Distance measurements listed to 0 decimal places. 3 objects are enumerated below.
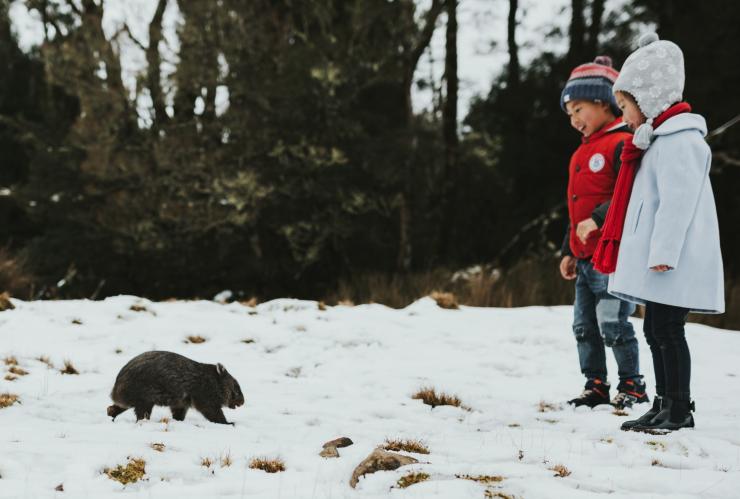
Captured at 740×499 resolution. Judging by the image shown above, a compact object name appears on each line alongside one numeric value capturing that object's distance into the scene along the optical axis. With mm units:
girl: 6680
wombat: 7488
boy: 8391
